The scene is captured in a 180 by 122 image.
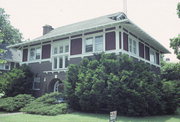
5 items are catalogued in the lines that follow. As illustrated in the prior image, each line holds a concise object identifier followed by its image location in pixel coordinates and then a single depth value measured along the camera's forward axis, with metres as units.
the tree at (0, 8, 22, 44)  42.84
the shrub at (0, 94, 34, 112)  13.77
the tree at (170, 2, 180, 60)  17.86
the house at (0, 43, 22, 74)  31.47
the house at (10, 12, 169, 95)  14.59
